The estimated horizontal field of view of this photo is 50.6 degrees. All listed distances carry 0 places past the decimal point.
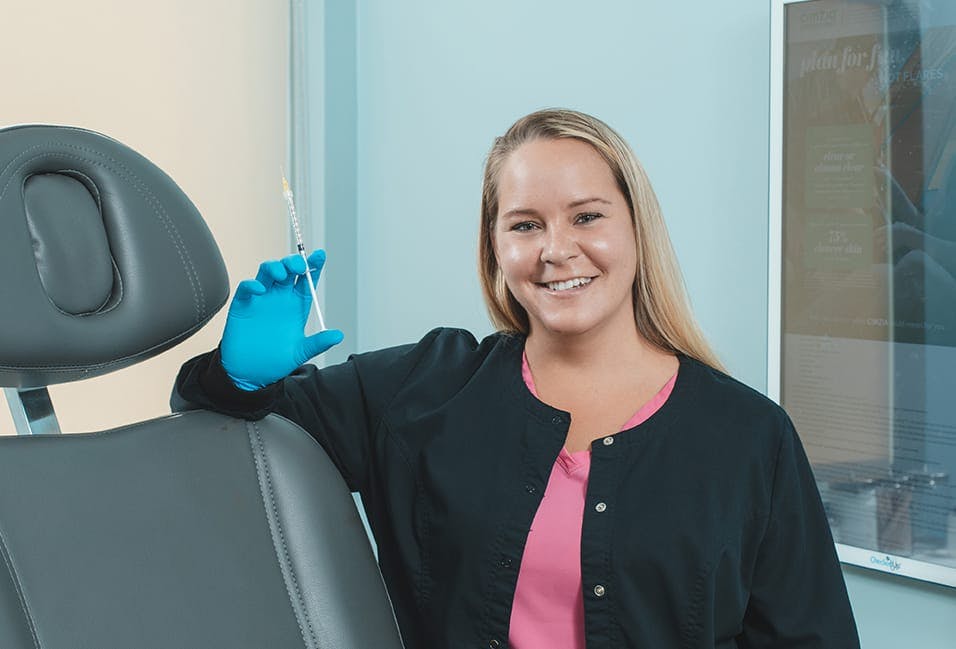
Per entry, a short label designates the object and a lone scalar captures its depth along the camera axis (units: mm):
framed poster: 1406
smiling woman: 1163
